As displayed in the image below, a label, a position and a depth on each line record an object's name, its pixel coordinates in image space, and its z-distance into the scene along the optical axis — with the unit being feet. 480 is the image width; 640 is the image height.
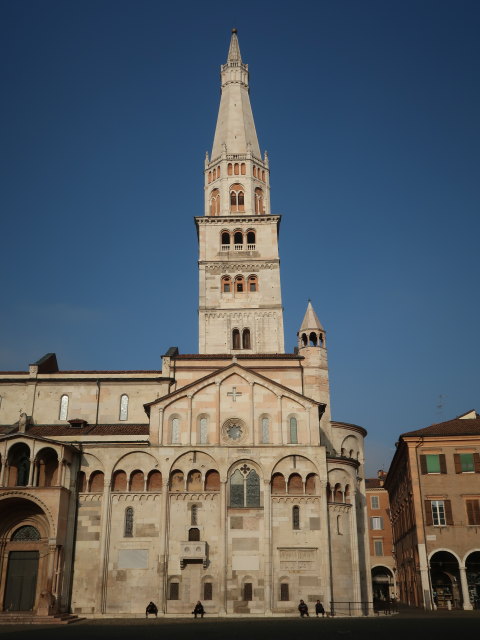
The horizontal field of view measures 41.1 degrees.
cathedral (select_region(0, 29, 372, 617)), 123.34
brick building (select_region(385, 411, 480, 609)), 137.39
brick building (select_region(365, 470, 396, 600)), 234.79
